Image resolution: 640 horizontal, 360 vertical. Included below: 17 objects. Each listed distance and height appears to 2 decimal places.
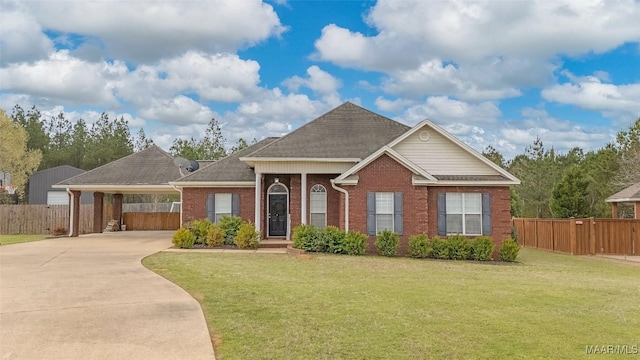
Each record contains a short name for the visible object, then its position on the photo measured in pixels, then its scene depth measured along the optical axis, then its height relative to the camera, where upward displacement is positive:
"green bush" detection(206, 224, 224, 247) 19.28 -1.29
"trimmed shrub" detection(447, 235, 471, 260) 17.56 -1.64
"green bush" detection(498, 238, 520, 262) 17.55 -1.70
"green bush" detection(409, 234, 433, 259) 17.50 -1.56
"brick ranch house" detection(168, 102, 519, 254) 18.30 +0.77
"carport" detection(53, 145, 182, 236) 25.56 +1.37
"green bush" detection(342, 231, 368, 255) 17.62 -1.45
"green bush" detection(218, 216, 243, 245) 19.77 -0.97
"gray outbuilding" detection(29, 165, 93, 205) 43.50 +1.57
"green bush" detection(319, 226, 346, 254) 17.71 -1.32
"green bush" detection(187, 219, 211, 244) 19.58 -1.04
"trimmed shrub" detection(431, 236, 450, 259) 17.54 -1.60
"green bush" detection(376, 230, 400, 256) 17.69 -1.40
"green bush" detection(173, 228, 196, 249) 18.87 -1.35
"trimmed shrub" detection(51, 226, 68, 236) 27.01 -1.46
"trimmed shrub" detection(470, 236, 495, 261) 17.55 -1.61
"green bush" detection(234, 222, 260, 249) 19.02 -1.32
